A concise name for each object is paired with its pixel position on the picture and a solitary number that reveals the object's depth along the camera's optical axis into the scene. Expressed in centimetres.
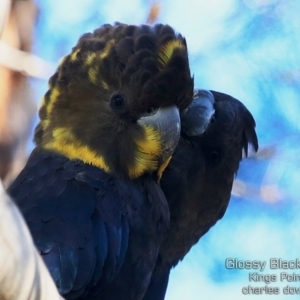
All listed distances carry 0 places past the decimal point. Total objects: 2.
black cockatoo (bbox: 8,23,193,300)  345
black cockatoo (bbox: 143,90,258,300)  353
